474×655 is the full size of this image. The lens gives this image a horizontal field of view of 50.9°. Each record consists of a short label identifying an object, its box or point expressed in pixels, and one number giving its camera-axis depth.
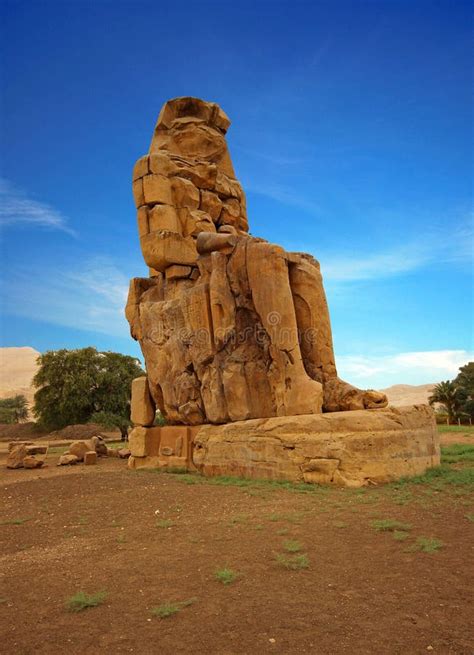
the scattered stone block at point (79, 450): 12.59
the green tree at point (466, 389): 28.77
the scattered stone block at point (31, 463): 11.58
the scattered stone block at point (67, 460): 12.02
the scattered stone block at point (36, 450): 13.88
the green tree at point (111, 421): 25.09
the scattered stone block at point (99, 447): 14.02
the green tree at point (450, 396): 28.86
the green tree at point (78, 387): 26.20
